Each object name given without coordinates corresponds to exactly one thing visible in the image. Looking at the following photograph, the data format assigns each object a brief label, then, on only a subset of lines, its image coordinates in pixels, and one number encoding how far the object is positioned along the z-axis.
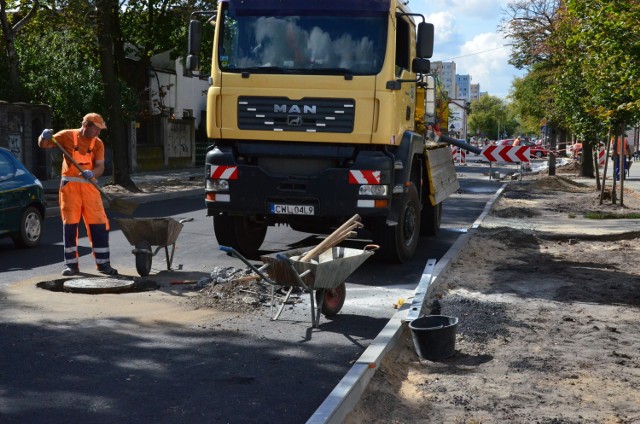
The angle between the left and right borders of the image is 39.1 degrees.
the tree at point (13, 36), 22.37
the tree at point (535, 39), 39.47
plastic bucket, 6.56
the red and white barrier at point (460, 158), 47.14
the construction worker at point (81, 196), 9.87
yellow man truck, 10.66
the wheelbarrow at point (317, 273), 7.26
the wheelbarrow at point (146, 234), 9.84
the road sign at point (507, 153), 30.06
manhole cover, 8.91
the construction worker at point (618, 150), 21.32
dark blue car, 12.00
